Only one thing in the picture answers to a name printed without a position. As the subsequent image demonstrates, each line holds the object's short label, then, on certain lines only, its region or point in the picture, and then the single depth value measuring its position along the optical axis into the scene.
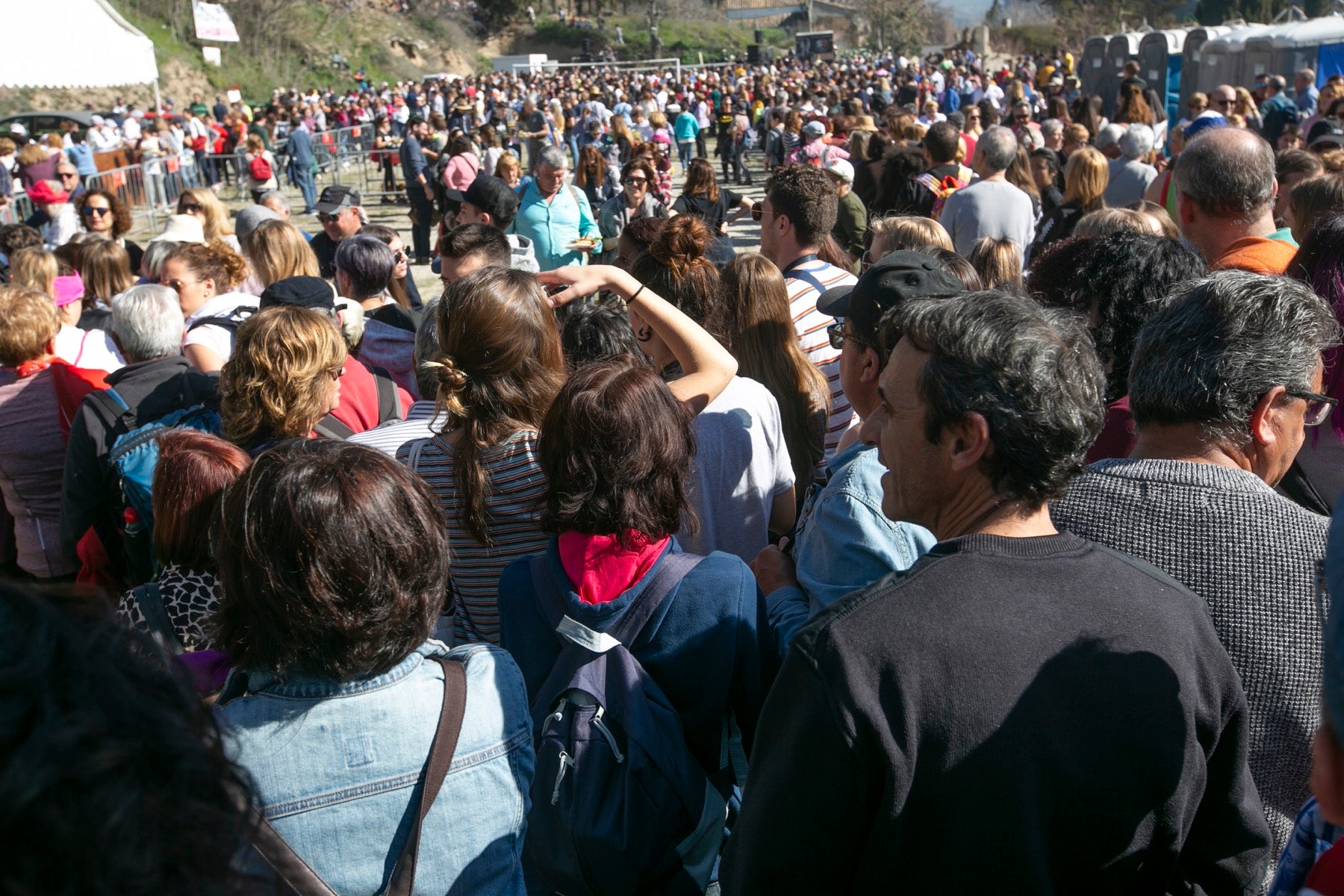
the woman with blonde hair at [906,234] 4.72
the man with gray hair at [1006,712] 1.38
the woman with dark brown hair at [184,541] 2.49
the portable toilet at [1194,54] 19.80
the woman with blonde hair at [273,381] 3.14
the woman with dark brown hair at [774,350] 3.59
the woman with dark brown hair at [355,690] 1.63
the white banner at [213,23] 43.41
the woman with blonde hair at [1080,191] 6.60
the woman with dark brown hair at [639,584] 2.07
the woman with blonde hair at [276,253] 5.55
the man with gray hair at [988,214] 6.17
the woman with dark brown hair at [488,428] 2.63
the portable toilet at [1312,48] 17.23
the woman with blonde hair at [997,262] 4.37
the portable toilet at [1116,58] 21.44
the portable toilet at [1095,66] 22.55
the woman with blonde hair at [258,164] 16.19
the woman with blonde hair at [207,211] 7.27
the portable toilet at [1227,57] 18.58
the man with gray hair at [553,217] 7.37
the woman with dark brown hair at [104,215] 7.81
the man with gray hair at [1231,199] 3.64
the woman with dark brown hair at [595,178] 11.39
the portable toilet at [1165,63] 20.86
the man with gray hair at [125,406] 3.44
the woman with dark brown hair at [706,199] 7.61
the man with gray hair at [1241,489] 1.73
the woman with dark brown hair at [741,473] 2.96
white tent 38.88
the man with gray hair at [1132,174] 7.64
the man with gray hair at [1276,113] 11.36
